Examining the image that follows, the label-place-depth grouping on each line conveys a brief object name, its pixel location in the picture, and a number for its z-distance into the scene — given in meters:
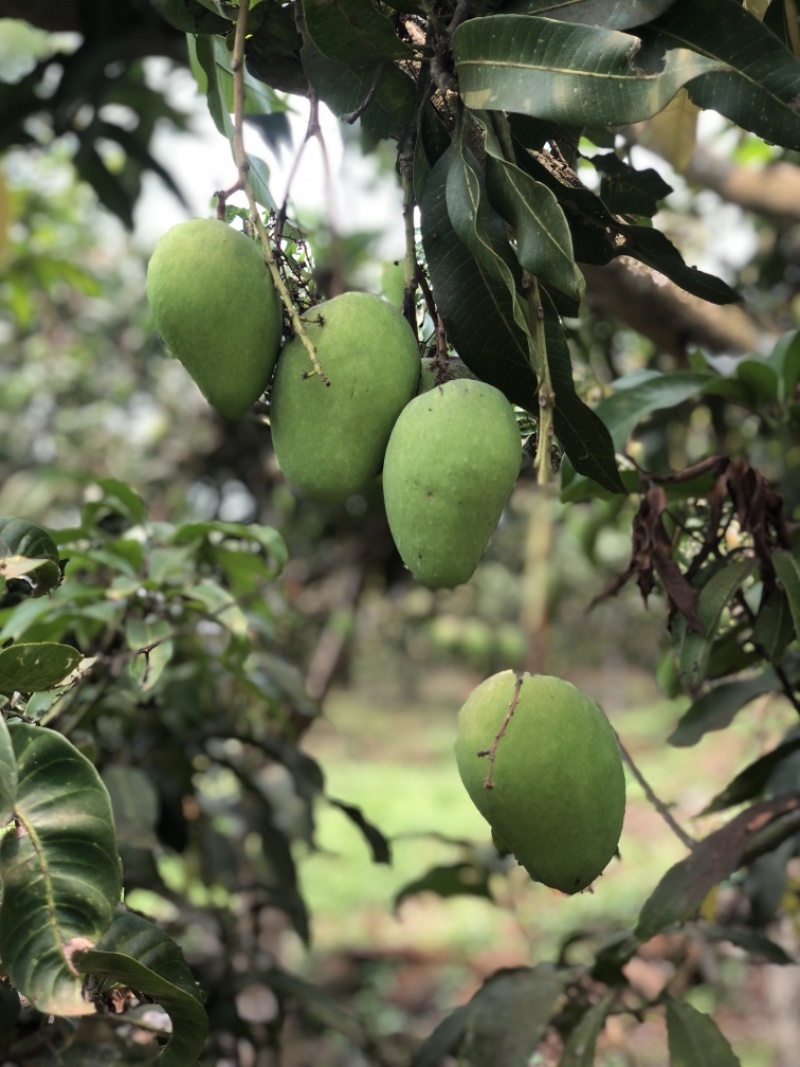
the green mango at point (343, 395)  0.59
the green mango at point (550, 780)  0.57
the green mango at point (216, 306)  0.59
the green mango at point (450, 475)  0.55
